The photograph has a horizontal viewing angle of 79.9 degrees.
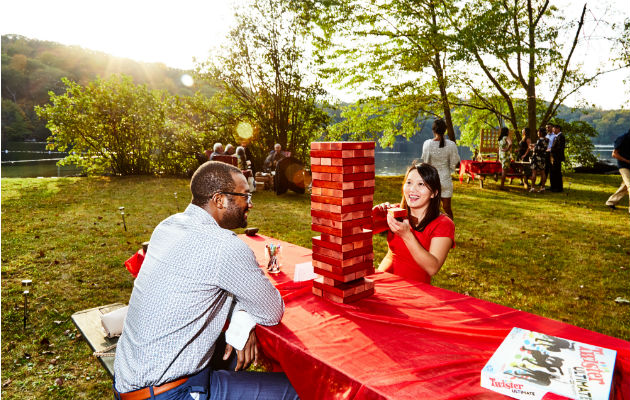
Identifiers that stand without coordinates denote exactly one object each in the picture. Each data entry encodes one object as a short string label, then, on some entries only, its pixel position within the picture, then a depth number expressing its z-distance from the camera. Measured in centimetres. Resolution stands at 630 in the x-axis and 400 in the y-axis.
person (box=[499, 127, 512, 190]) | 1431
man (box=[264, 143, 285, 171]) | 1521
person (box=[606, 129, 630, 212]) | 880
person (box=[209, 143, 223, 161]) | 1351
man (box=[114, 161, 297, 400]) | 187
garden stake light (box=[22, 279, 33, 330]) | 450
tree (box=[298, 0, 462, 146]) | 1658
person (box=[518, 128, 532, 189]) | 1449
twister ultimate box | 137
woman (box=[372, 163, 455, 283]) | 297
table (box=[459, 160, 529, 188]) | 1505
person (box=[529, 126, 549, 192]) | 1348
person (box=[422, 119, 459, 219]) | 726
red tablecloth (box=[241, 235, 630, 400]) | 154
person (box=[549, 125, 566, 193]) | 1361
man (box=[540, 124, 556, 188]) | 1410
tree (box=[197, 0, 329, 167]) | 1750
